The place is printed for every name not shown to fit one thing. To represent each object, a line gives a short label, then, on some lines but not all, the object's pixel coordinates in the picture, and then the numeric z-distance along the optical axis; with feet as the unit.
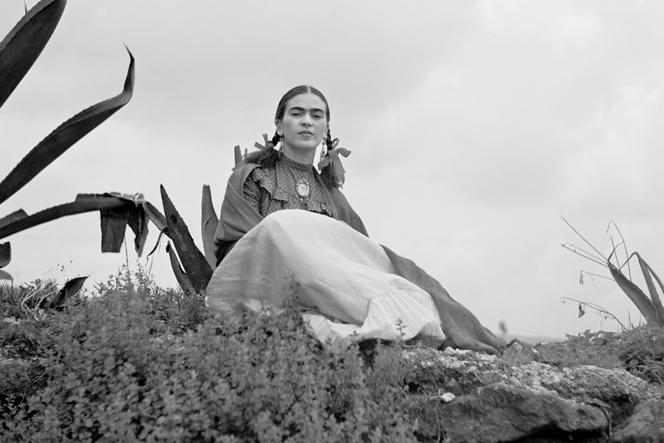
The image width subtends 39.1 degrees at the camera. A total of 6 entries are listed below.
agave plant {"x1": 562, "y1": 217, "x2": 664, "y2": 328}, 22.65
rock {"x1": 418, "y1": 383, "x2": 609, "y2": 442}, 12.80
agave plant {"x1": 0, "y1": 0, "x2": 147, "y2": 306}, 18.69
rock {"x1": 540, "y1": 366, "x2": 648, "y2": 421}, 14.33
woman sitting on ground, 14.85
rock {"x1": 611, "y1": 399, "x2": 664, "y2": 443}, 12.62
